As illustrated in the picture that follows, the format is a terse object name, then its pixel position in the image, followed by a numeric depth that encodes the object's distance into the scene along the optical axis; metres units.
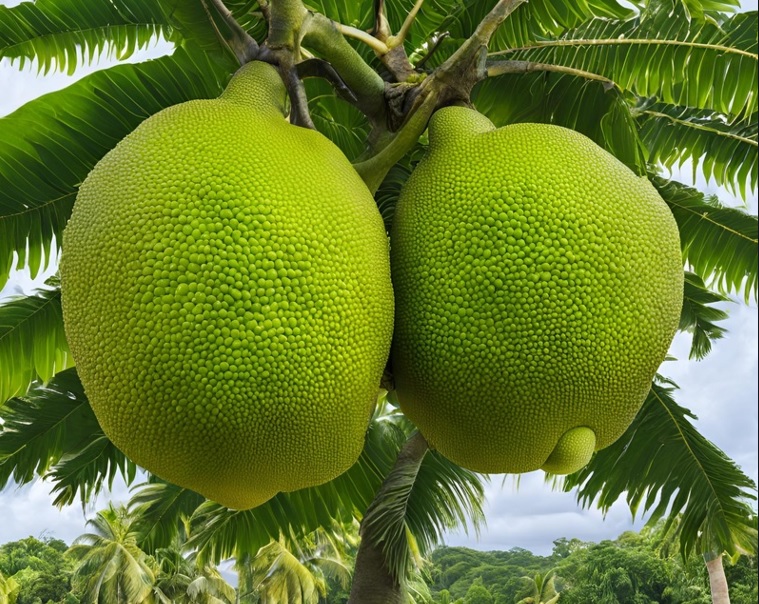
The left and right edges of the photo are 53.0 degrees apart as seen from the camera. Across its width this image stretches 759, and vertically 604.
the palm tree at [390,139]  1.52
